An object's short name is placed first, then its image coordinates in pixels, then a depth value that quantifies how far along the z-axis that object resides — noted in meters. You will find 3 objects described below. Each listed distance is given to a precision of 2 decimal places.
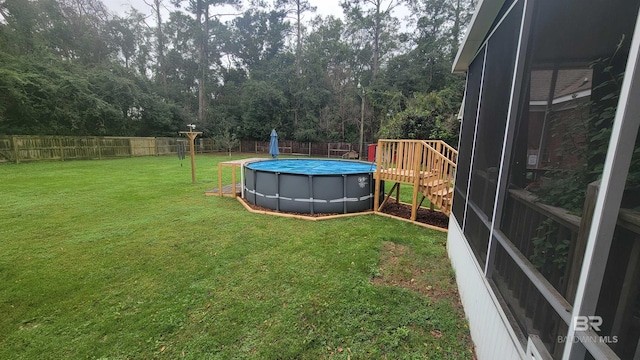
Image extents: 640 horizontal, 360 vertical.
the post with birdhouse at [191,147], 9.33
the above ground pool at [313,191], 6.11
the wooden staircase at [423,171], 5.25
